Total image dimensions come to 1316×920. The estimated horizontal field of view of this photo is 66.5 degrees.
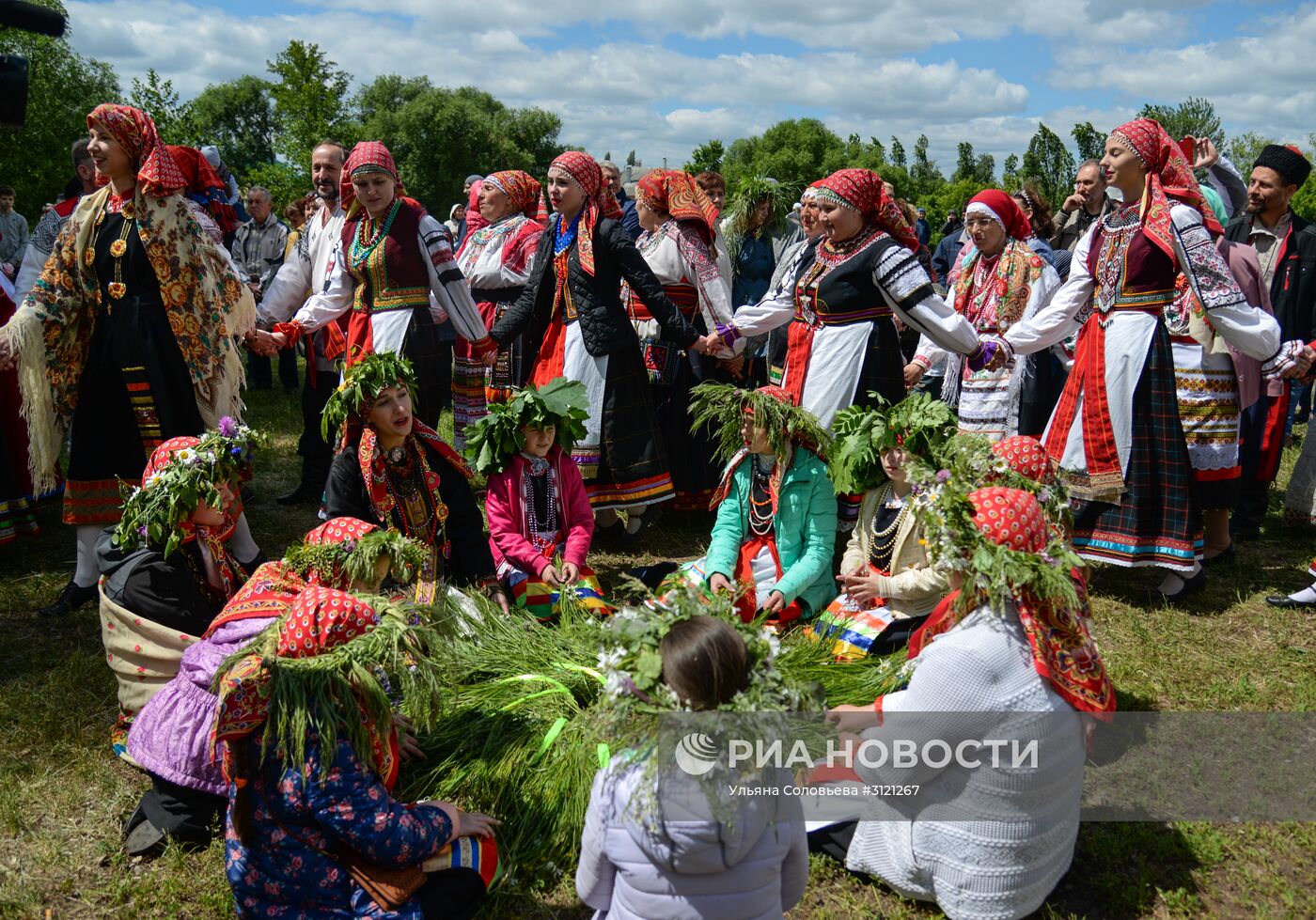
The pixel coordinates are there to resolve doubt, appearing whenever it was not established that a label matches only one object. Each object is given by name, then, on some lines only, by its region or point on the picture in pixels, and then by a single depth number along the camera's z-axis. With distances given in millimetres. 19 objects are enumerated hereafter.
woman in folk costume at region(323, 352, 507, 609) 3887
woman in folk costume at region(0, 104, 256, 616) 4449
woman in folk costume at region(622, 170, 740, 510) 5934
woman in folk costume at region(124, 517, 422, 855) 2768
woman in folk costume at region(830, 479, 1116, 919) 2436
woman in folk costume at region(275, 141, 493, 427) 5152
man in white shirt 5688
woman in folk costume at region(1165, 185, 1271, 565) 4859
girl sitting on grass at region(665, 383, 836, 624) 4043
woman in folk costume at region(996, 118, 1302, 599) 4527
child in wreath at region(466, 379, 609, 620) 4254
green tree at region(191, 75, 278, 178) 43031
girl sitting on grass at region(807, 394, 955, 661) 3629
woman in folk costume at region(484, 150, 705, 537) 5180
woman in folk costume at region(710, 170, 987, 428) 4516
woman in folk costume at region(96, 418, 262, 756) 3168
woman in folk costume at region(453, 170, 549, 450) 6762
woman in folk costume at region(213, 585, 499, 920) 2250
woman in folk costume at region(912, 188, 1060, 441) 5484
